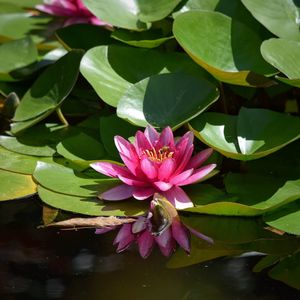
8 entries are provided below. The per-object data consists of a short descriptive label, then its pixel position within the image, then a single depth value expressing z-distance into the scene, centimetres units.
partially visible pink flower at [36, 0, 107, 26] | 463
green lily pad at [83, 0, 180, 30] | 368
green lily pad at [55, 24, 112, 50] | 405
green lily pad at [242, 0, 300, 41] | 352
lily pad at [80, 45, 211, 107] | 353
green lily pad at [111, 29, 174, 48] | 361
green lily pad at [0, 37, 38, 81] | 408
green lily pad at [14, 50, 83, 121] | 365
